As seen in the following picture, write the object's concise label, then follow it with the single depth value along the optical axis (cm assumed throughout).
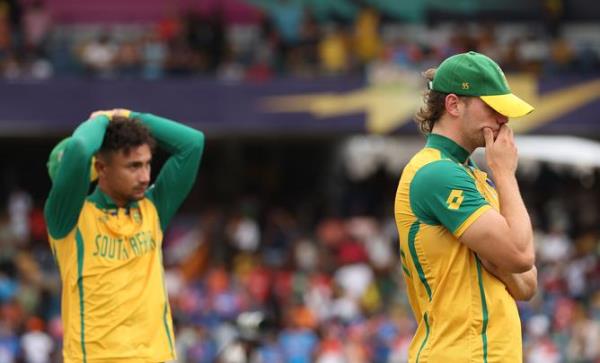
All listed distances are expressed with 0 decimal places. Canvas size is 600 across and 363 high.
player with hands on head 1009
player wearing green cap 821
